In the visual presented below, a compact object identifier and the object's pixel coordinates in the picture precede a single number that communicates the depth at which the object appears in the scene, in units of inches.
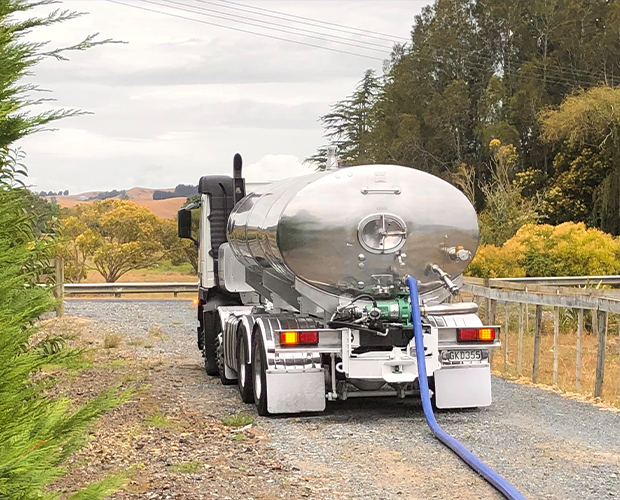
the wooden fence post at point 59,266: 824.7
